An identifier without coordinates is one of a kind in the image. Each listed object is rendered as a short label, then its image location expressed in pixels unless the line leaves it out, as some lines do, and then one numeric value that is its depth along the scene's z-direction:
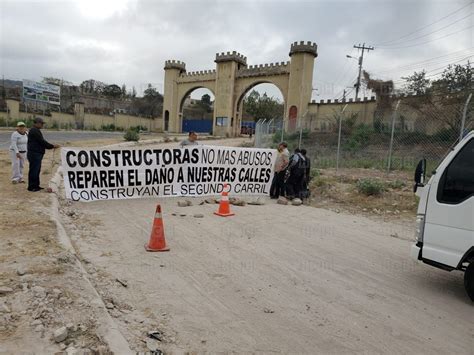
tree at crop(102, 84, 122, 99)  80.18
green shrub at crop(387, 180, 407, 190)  11.08
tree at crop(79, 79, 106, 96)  76.50
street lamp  48.65
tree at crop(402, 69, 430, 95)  25.22
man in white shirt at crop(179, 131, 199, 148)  10.74
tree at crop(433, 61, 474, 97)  21.83
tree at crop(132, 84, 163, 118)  73.31
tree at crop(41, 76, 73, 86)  72.47
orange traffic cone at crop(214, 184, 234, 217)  8.52
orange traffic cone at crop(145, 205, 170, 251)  5.78
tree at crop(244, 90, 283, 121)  71.81
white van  4.29
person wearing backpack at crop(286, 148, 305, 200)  11.03
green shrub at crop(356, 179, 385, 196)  10.83
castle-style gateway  39.53
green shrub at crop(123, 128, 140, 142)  30.45
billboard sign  54.72
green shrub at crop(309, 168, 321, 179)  13.38
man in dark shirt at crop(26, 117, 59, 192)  8.84
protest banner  9.12
